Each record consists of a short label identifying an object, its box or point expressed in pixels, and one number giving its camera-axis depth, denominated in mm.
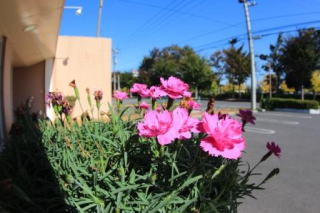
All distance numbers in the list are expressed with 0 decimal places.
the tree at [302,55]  35938
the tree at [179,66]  40531
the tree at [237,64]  49562
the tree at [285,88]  42500
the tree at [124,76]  65862
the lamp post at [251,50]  22844
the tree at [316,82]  30334
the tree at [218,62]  53756
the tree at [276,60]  40812
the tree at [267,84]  46406
